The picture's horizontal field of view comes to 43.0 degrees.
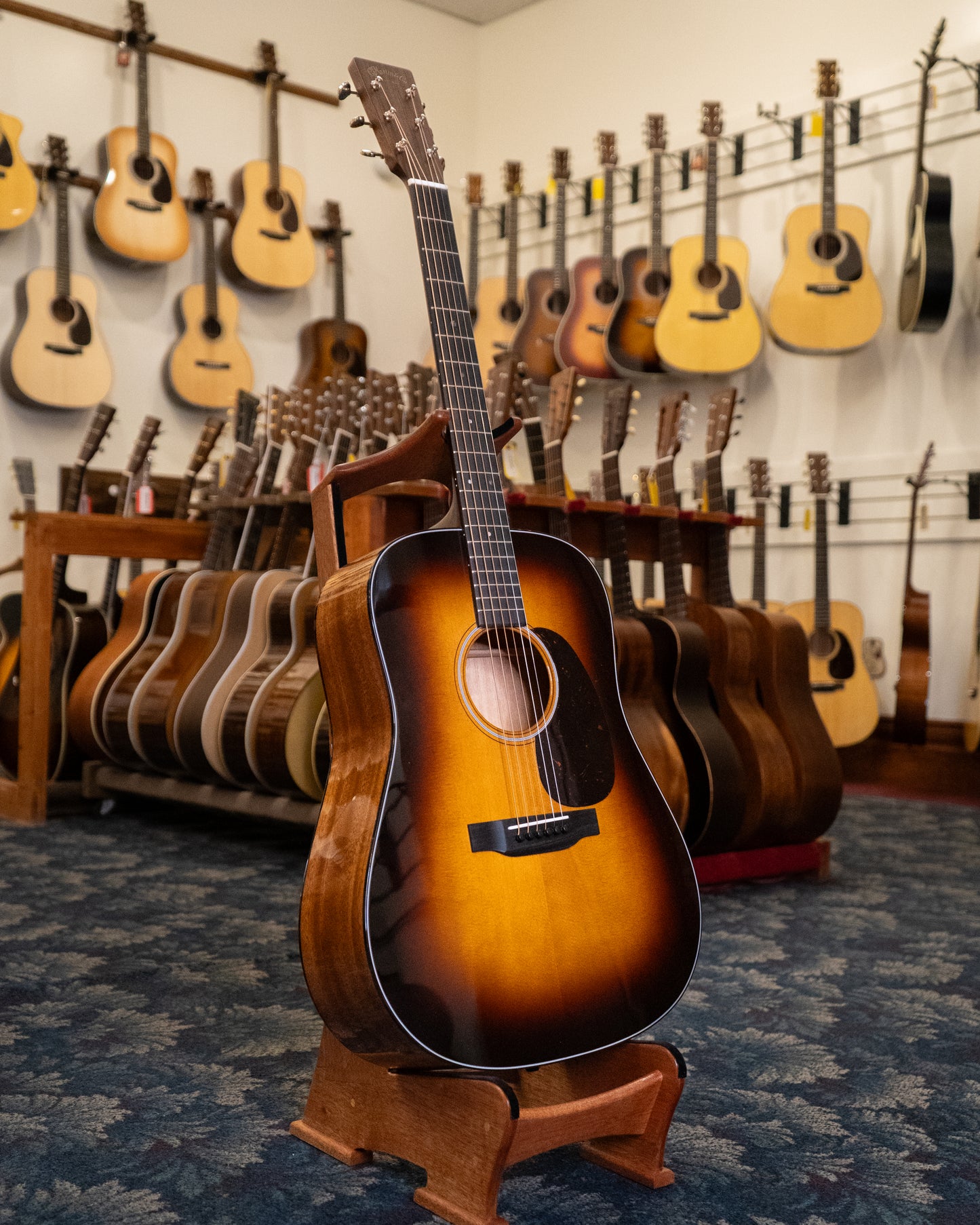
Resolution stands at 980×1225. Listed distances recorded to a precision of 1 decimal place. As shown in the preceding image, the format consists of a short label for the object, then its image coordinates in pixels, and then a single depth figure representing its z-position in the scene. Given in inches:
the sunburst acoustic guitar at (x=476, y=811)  48.9
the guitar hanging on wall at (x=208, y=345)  214.1
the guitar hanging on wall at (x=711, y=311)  191.9
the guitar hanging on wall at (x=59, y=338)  193.6
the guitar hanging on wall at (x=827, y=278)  179.5
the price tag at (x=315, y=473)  131.2
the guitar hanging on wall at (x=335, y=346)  228.7
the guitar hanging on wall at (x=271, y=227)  218.4
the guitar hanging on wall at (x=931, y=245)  164.9
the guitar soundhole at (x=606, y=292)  210.5
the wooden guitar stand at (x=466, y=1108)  48.5
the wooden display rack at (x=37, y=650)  134.0
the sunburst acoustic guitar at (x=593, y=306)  206.2
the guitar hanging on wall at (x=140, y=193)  203.5
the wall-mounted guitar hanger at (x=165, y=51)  201.6
